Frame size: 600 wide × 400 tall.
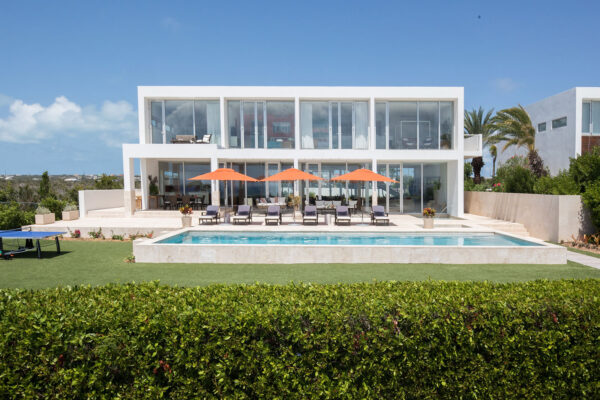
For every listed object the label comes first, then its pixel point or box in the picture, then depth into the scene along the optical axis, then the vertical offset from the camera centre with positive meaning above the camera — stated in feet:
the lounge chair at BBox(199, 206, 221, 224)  54.53 -4.21
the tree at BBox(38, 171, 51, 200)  77.05 +1.19
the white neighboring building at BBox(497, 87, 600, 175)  77.66 +15.26
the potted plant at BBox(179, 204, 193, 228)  49.47 -4.44
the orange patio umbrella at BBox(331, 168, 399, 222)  55.48 +1.97
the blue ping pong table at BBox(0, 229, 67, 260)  33.99 -5.34
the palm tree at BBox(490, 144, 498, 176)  121.26 +11.98
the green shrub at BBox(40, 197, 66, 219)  58.73 -2.43
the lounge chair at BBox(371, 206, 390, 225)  53.78 -4.77
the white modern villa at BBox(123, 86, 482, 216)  66.85 +10.39
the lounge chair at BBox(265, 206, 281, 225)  53.26 -4.34
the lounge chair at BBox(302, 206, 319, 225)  52.94 -4.40
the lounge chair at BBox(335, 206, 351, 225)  54.47 -4.19
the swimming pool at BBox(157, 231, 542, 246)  39.81 -6.42
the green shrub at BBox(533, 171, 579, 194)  44.14 -0.02
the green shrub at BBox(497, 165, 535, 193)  57.75 +0.78
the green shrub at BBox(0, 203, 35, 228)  49.22 -3.93
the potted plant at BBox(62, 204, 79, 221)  59.62 -3.86
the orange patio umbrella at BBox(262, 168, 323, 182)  55.26 +2.16
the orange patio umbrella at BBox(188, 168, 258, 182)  55.72 +2.37
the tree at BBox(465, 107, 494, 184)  97.41 +18.94
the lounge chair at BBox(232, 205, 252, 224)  55.09 -4.27
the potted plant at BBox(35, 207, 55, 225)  53.57 -4.00
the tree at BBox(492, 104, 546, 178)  93.45 +16.83
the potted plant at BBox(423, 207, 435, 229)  47.88 -4.64
